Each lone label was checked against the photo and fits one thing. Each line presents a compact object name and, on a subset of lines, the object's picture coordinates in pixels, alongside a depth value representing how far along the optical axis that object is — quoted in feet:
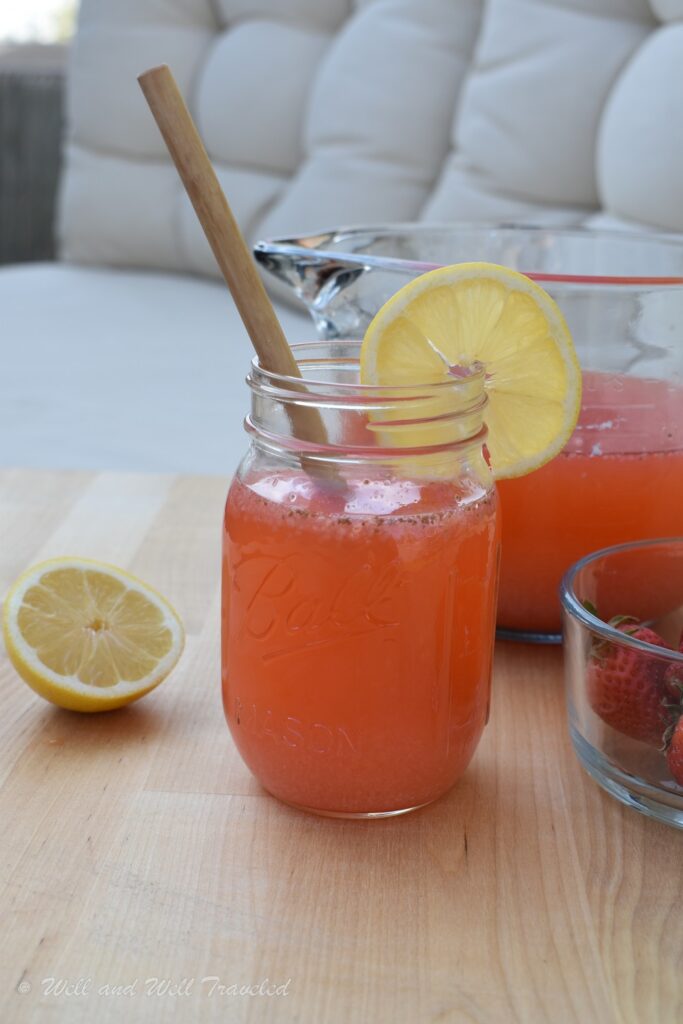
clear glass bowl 2.16
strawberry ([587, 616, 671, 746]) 2.16
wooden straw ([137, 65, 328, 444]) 2.07
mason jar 2.11
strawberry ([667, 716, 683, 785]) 2.10
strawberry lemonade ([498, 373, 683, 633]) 2.78
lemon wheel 2.26
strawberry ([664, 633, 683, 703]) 2.11
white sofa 5.51
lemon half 2.51
